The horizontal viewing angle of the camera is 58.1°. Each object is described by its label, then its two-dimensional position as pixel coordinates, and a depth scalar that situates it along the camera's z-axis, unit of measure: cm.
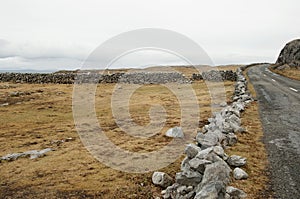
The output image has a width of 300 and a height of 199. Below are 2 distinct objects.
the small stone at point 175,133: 1097
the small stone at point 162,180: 662
